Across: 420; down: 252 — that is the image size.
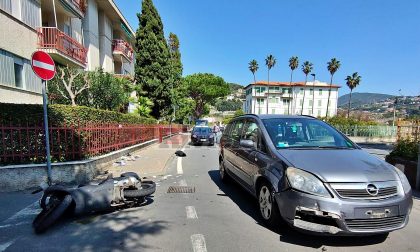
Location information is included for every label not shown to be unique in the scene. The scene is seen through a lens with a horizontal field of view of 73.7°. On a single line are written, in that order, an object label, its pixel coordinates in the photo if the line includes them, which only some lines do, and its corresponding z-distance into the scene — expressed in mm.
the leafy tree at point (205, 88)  64875
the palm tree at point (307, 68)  73562
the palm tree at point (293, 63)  73250
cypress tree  26047
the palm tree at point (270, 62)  75375
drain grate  6531
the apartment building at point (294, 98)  84750
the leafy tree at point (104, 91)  15641
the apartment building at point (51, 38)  11148
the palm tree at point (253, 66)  80912
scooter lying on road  4242
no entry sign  6055
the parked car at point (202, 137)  19969
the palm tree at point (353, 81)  65312
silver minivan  3344
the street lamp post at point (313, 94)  80350
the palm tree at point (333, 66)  66125
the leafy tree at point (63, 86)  14566
